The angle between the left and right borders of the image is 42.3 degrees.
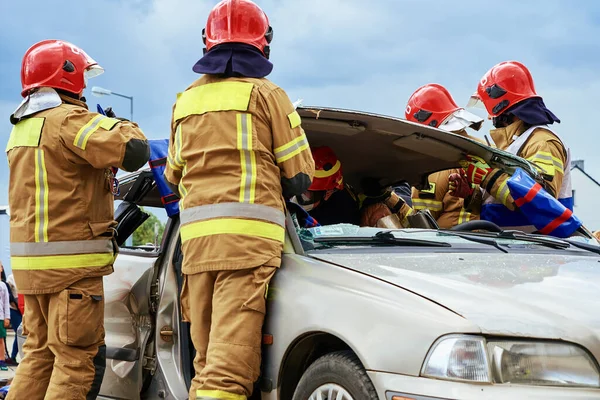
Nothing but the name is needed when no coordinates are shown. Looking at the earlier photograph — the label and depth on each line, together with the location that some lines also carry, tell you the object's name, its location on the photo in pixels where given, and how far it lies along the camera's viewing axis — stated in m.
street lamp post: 19.61
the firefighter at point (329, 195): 4.74
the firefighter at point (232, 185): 3.24
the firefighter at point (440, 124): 5.78
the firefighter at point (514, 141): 4.83
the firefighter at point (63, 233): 4.10
